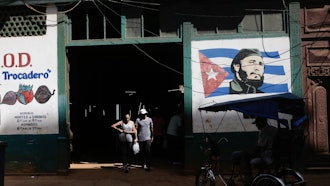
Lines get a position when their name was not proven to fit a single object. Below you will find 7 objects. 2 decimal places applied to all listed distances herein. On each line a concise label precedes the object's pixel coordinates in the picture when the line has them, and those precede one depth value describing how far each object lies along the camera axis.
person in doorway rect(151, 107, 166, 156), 14.13
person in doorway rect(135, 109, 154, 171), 12.37
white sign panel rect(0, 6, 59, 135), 11.95
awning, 7.91
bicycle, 7.63
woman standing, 12.34
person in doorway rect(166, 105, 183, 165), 12.81
